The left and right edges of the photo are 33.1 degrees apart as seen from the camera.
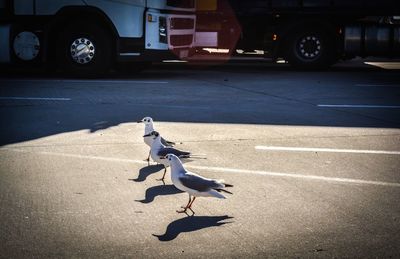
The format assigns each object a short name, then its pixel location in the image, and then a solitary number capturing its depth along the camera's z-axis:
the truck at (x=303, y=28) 17.70
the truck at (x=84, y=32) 14.78
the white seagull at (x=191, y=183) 5.53
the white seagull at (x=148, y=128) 7.61
